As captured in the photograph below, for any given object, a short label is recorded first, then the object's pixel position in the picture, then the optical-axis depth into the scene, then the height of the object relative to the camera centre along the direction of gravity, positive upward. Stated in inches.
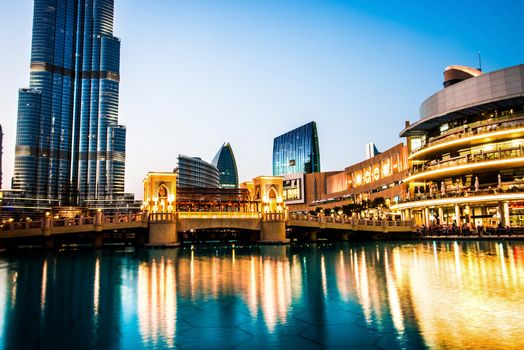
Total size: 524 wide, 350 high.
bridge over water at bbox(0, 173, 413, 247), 1701.5 +16.0
